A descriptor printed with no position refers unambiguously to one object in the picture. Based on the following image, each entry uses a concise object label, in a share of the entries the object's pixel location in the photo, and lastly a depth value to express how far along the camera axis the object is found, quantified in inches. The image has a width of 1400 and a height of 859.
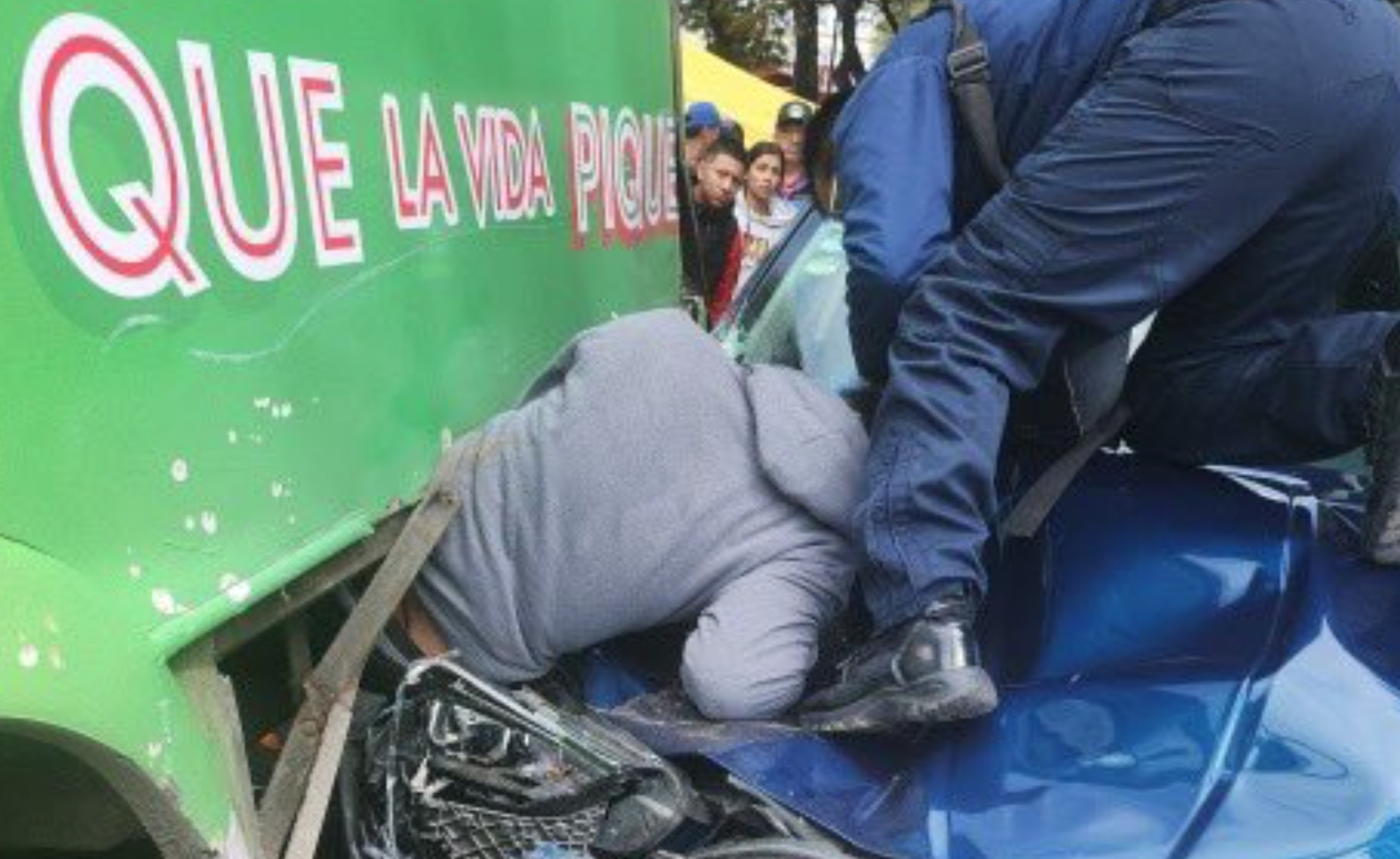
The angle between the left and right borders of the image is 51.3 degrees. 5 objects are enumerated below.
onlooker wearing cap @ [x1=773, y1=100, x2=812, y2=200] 276.2
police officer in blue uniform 73.0
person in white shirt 265.1
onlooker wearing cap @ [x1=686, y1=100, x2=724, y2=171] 254.5
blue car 64.4
